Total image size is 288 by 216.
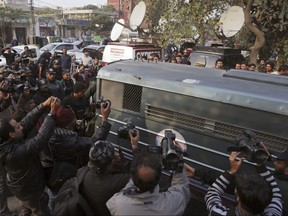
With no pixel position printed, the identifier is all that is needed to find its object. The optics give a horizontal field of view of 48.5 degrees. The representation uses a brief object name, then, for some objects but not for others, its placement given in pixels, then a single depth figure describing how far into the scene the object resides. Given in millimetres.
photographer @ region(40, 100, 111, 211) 3357
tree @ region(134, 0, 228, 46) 11656
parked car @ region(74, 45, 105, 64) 16094
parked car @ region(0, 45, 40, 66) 15641
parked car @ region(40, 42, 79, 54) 18500
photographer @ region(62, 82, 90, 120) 5141
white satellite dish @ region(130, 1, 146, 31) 8258
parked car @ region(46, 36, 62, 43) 31577
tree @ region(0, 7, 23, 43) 34781
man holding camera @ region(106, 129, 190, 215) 2137
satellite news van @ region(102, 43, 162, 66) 10452
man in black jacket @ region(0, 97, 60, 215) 2918
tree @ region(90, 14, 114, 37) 50969
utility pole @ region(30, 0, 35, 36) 38353
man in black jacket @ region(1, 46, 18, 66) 12016
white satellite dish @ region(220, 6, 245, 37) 7223
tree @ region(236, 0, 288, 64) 10845
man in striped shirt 2027
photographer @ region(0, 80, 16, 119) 4344
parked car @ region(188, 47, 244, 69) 8500
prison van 3188
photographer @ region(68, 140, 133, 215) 2439
